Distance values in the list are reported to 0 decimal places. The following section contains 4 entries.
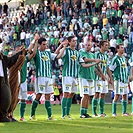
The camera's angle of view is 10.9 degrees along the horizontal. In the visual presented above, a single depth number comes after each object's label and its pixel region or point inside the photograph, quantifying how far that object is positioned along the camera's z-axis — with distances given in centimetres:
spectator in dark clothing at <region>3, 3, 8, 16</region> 5544
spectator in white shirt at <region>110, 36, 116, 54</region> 3831
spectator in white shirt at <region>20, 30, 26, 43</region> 4690
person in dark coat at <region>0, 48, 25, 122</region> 1820
